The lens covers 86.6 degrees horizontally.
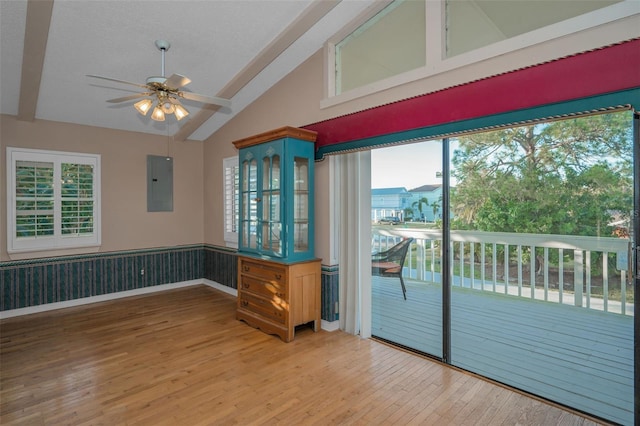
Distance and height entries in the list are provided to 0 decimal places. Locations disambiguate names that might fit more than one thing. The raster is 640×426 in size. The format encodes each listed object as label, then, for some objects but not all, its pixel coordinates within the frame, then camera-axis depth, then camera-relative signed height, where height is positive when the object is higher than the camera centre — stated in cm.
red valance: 204 +88
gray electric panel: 581 +51
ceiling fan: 291 +109
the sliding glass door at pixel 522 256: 261 -42
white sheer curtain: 375 -27
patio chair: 400 -61
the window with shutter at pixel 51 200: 462 +19
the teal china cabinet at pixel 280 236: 377 -28
